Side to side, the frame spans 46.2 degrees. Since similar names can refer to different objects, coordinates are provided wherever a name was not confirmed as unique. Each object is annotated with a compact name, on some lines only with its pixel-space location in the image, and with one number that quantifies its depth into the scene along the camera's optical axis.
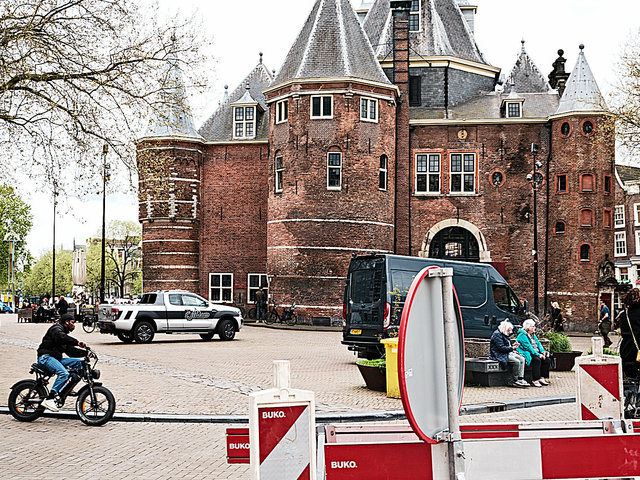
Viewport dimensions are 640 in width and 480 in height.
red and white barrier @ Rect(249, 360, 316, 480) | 3.73
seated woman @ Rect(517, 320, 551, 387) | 14.66
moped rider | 10.20
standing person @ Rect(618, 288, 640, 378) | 8.80
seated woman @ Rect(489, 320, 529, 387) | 14.25
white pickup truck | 24.36
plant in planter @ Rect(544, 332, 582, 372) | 17.34
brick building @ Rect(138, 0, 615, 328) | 37.25
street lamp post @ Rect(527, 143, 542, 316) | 34.69
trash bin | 12.73
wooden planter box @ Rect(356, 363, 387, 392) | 13.36
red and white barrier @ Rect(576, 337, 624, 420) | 5.75
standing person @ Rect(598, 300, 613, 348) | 27.17
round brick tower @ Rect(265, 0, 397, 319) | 36.94
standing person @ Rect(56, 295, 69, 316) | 33.97
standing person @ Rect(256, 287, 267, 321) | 39.09
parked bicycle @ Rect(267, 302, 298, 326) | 36.62
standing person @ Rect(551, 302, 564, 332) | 32.50
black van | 17.64
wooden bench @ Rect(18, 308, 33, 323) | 42.75
